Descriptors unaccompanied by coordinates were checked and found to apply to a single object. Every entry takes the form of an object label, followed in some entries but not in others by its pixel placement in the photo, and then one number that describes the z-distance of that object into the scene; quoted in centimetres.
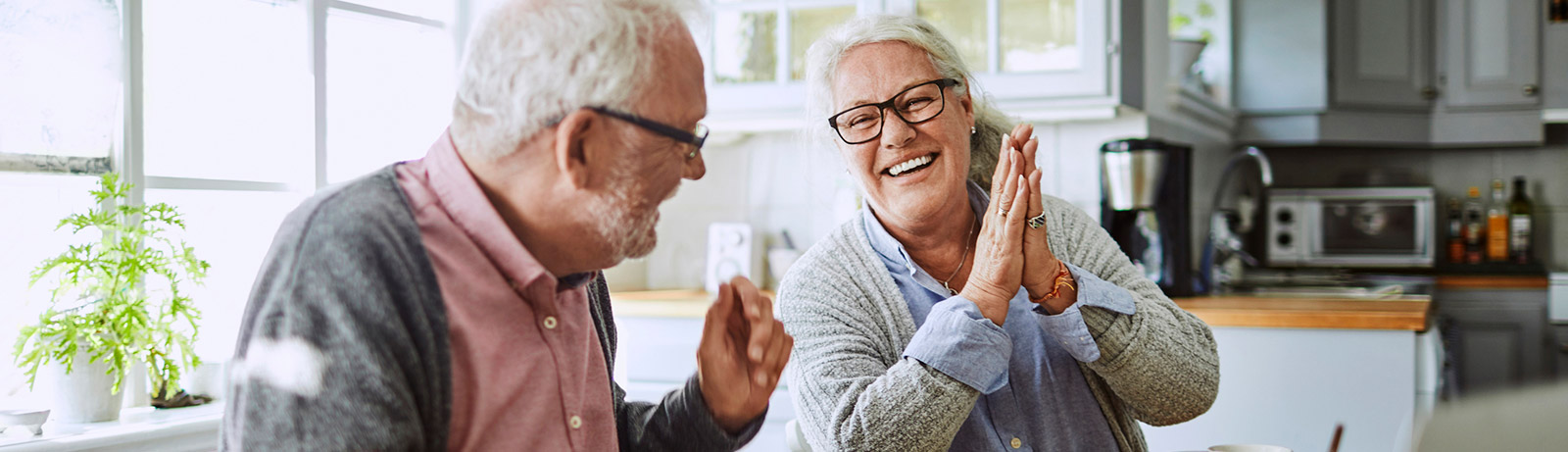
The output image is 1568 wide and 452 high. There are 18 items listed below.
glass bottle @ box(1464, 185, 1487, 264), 466
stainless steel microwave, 454
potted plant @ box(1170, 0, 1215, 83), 427
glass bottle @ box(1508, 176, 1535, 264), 456
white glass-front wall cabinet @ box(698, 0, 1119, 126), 285
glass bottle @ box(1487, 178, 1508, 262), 462
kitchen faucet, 310
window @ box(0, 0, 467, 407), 208
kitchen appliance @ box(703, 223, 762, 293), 338
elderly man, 71
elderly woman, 131
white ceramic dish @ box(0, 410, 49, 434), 193
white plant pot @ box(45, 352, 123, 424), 204
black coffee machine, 280
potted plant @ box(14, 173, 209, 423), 198
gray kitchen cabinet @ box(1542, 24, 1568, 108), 432
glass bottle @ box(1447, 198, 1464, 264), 470
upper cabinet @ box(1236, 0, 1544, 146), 436
